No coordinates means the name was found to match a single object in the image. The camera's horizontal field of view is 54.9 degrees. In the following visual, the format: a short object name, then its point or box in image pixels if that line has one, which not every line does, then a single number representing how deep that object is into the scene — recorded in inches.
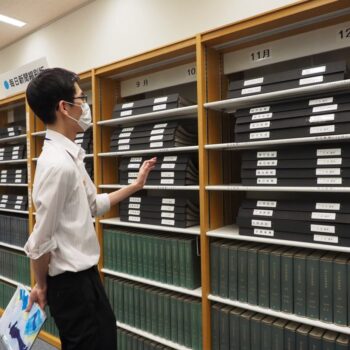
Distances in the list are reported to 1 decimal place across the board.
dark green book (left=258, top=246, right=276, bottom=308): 64.6
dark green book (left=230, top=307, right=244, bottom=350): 68.3
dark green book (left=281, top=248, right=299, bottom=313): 62.1
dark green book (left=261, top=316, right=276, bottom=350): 64.4
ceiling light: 131.5
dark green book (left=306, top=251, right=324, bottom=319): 59.4
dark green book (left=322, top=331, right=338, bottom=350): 57.9
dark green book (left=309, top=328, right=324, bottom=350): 59.1
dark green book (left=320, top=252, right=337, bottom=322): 58.1
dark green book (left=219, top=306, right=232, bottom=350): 69.7
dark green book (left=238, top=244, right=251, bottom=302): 67.3
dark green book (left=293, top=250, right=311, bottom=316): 60.7
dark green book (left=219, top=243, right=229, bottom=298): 69.7
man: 47.1
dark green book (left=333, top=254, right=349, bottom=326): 56.8
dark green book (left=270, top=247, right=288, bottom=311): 63.4
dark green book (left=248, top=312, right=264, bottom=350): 65.7
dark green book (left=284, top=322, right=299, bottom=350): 61.7
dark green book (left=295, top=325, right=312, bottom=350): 60.3
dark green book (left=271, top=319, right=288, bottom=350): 63.0
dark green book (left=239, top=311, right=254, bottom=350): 67.0
